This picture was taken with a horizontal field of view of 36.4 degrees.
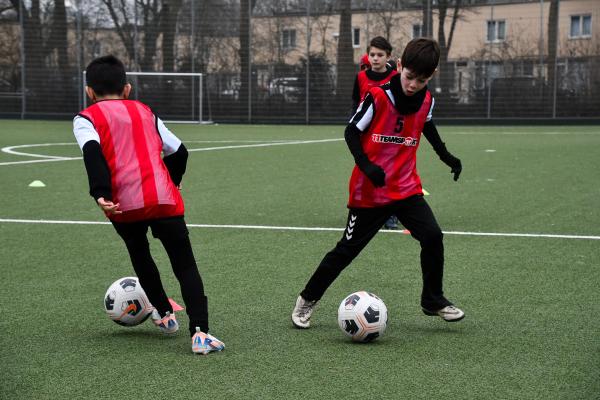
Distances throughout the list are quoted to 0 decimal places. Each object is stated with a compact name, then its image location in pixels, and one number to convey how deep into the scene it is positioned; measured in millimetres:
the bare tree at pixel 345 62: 28750
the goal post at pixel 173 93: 28828
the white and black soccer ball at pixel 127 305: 4750
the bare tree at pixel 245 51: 28969
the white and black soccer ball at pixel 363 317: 4461
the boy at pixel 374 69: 8523
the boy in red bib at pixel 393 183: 4629
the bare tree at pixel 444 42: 28234
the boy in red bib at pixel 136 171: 4172
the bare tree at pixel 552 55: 27938
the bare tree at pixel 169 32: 29266
